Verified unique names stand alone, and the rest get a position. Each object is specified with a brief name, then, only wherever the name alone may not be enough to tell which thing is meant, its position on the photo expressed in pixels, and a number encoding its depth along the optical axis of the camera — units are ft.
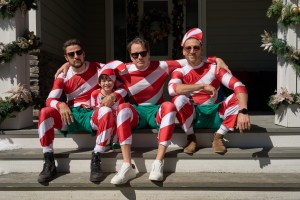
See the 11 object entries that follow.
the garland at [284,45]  12.21
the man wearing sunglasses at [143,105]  10.41
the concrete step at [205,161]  11.10
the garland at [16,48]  12.91
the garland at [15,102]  12.78
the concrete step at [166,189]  10.03
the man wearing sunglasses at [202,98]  10.96
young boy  11.45
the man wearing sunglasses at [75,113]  10.58
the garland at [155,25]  24.84
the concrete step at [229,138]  12.01
